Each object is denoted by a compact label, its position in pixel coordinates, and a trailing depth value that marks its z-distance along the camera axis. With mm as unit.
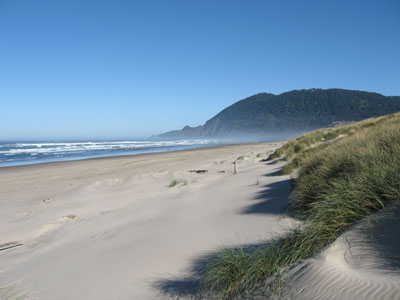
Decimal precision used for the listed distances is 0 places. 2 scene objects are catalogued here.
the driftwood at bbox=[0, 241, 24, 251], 4676
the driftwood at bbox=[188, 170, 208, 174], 11622
